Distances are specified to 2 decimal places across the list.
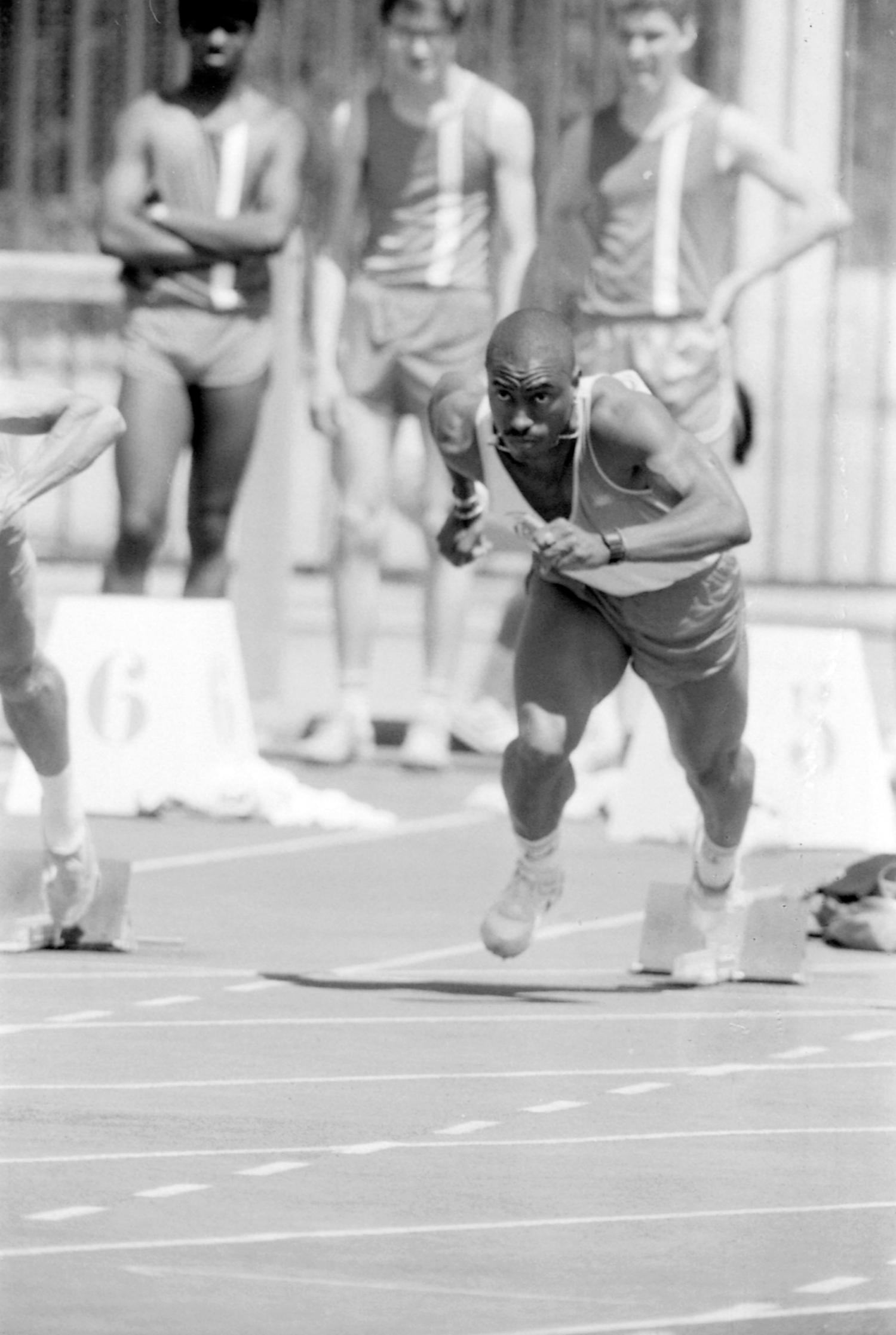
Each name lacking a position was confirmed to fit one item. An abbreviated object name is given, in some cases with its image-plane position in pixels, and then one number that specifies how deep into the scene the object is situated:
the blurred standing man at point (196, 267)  25.33
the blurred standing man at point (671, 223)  24.64
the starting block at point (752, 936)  18.16
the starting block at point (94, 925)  18.61
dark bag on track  19.50
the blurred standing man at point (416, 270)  25.69
